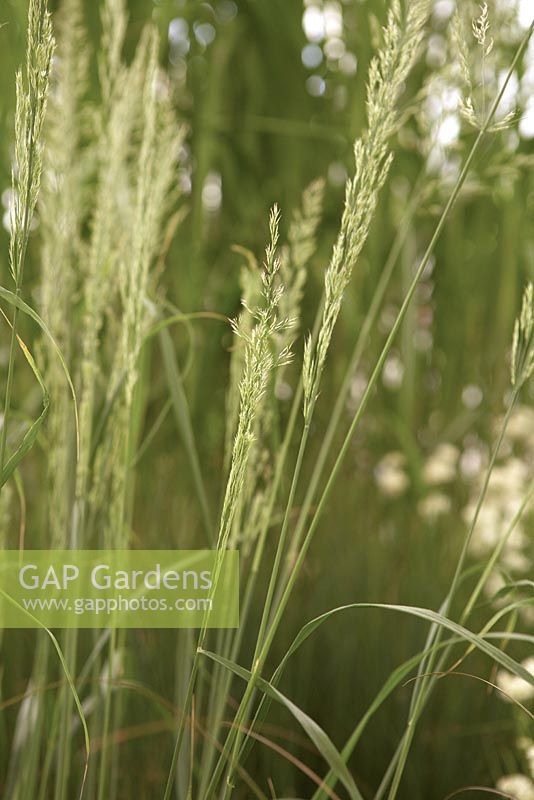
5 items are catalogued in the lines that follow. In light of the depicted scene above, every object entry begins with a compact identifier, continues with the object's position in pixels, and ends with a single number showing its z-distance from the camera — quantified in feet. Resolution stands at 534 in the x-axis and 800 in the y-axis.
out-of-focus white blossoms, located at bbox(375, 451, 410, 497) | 11.73
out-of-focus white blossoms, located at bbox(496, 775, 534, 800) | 5.75
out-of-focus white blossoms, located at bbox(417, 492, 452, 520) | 11.05
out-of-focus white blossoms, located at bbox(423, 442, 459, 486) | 11.48
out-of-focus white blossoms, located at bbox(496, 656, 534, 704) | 6.00
